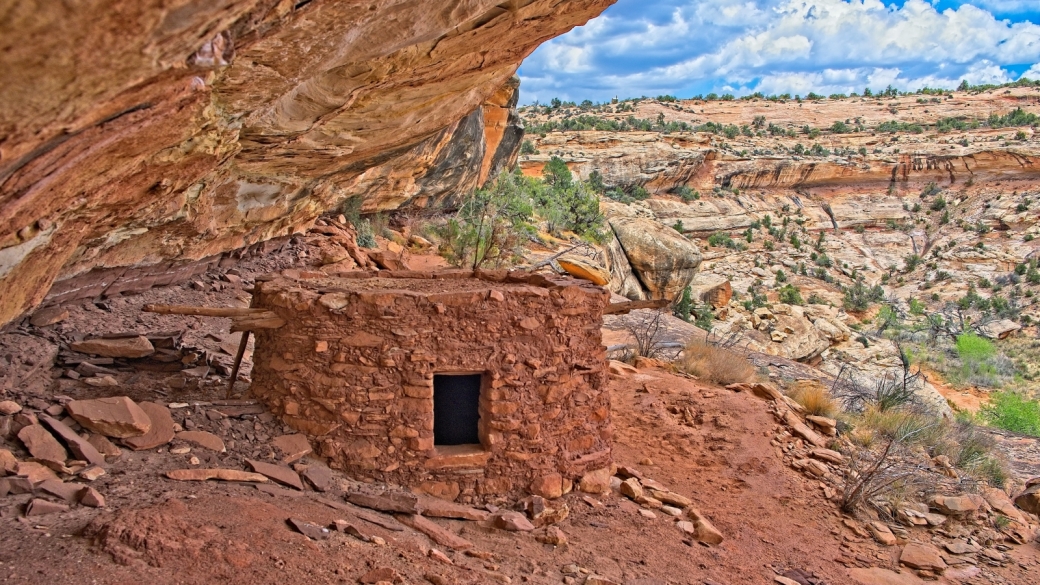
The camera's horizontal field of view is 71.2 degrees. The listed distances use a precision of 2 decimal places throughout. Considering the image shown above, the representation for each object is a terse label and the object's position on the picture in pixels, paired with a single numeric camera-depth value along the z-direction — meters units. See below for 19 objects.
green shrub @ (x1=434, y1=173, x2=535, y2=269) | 13.42
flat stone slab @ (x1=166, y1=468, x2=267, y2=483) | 4.45
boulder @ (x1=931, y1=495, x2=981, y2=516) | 7.20
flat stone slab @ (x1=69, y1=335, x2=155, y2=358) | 5.89
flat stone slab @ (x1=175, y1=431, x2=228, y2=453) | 4.86
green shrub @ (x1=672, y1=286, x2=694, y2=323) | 20.03
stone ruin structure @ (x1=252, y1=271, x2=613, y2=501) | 5.00
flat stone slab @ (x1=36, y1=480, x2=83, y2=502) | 3.95
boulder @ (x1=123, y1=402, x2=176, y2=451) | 4.65
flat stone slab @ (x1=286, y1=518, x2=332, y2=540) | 3.93
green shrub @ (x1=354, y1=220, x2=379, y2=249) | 12.70
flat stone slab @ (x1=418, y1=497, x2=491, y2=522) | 4.93
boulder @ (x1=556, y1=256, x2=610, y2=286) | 14.15
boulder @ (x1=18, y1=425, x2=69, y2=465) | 4.24
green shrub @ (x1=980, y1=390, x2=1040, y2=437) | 13.72
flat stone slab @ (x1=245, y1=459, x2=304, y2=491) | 4.72
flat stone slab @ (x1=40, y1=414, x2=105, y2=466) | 4.38
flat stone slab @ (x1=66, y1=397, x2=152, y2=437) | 4.61
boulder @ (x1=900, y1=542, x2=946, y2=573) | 6.07
